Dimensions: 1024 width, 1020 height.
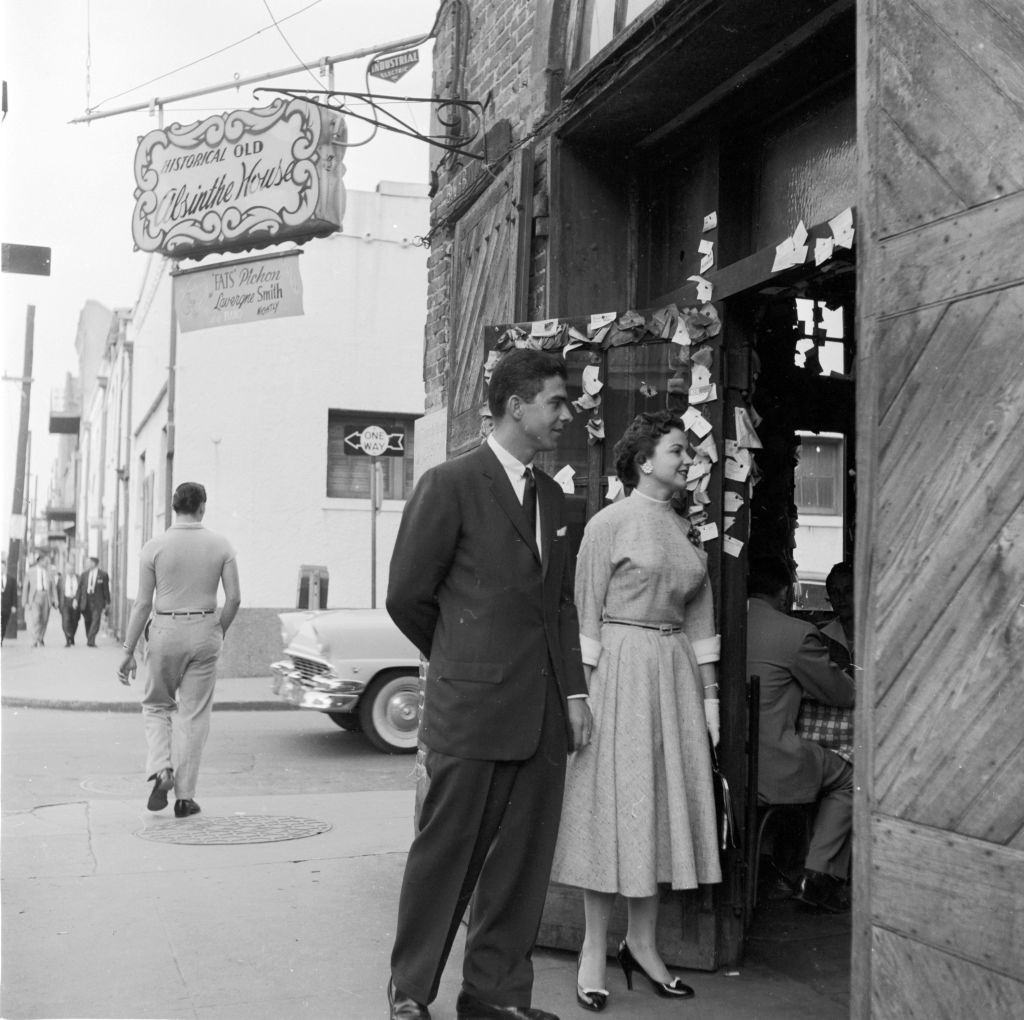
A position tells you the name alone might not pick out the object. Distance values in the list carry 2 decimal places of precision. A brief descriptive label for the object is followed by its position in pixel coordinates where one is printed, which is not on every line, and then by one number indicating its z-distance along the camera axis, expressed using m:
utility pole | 21.98
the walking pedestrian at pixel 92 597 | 25.83
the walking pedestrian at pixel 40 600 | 26.08
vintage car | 10.77
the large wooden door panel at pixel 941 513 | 2.90
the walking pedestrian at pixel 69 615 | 26.01
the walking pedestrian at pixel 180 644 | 7.57
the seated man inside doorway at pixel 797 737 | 5.22
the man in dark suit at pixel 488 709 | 3.86
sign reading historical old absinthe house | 10.34
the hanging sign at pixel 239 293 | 11.17
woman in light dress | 4.35
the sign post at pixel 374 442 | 18.62
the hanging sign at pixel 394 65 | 8.70
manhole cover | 6.98
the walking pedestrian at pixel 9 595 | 26.50
